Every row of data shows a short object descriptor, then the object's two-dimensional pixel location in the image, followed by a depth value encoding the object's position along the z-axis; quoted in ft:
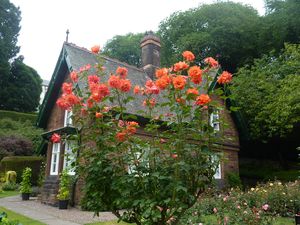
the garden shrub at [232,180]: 57.26
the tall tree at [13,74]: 132.57
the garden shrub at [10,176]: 64.90
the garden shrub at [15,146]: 78.89
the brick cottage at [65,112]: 48.19
